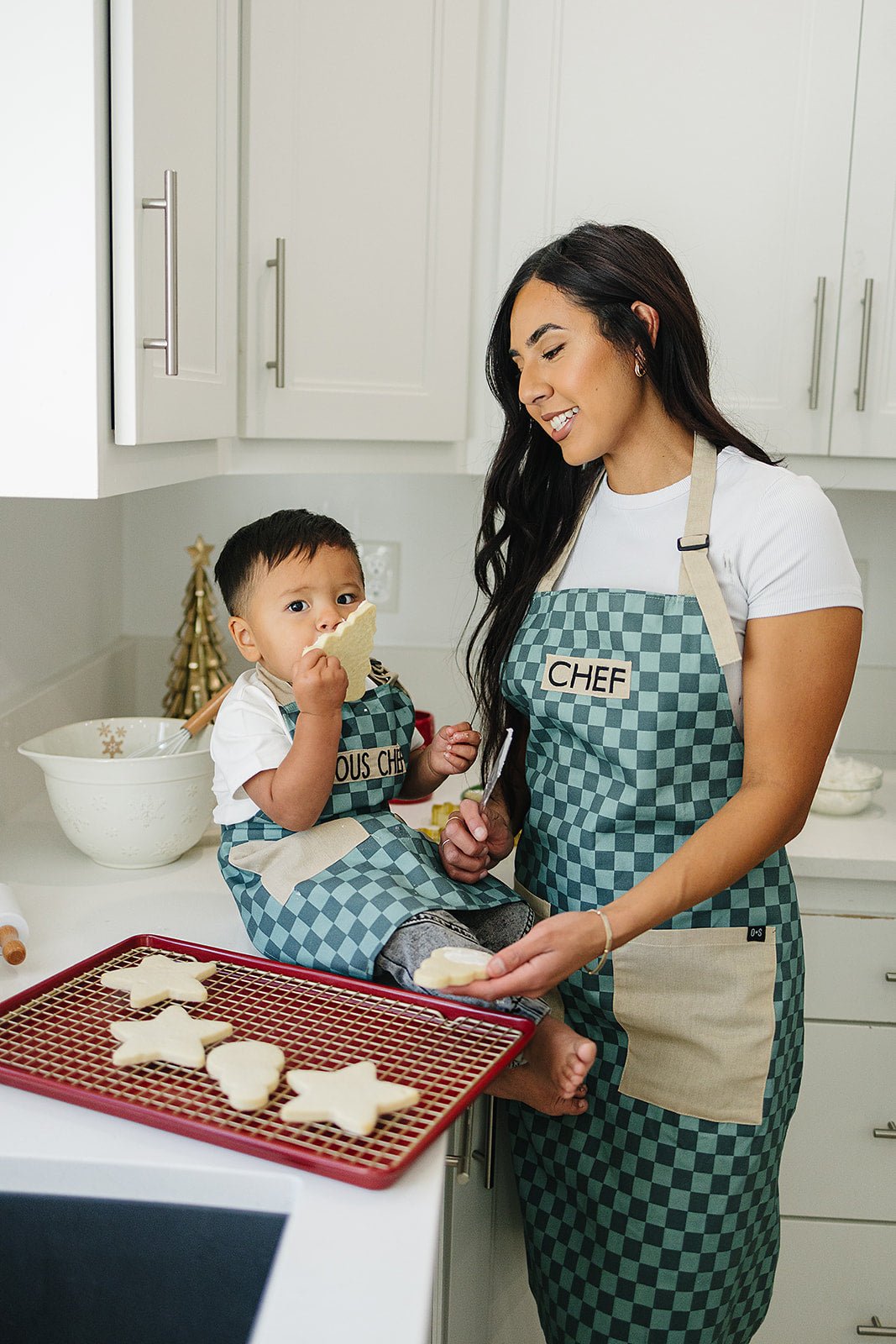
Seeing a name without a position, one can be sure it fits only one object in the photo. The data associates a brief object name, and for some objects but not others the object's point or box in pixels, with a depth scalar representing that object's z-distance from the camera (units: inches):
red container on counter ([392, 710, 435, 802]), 71.4
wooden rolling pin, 43.2
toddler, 42.0
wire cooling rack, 31.5
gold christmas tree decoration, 77.4
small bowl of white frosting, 72.6
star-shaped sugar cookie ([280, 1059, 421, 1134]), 31.4
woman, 44.3
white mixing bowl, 53.9
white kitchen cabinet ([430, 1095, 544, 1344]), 44.6
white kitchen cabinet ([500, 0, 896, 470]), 66.3
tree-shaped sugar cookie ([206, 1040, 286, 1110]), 32.5
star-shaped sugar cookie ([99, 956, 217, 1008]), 38.3
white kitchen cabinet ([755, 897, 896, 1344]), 68.2
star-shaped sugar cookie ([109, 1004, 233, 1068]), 34.5
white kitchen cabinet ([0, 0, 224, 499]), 39.4
